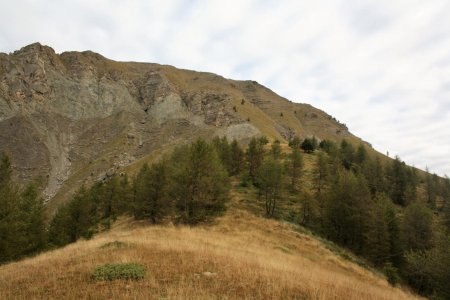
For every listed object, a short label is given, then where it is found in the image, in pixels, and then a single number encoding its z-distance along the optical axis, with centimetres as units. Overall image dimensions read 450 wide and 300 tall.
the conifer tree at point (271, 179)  4747
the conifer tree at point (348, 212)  4634
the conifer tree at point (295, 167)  6159
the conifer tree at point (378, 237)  4178
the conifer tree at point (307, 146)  9712
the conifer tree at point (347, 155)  8750
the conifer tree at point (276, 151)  7398
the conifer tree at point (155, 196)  3912
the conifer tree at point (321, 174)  6400
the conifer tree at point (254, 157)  6431
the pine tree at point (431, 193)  8425
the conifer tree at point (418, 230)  4550
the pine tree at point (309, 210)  4866
